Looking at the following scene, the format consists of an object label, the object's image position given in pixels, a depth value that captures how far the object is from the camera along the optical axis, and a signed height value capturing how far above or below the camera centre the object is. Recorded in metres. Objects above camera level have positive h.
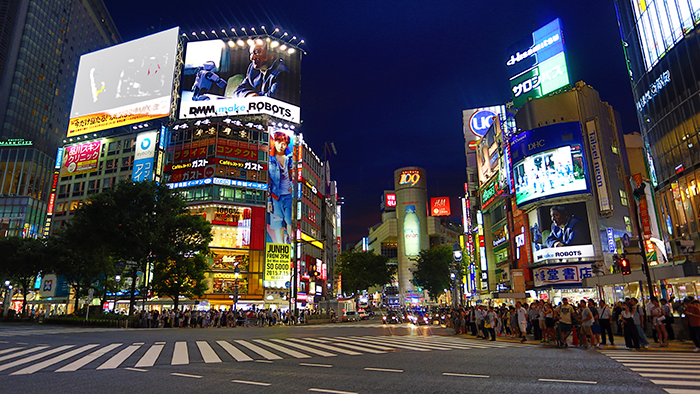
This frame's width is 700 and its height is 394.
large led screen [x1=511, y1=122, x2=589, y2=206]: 44.91 +14.58
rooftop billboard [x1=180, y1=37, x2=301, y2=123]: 62.75 +33.84
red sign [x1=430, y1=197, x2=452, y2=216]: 115.75 +25.39
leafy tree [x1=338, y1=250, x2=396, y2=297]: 75.75 +5.57
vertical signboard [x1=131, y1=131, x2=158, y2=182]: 63.31 +22.41
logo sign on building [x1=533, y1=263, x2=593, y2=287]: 43.47 +2.45
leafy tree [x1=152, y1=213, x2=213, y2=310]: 34.78 +4.17
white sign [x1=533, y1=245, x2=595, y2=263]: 43.81 +4.69
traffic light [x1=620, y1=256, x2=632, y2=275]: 18.97 +1.36
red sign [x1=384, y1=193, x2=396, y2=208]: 126.81 +29.85
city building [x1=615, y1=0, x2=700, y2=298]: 27.28 +13.16
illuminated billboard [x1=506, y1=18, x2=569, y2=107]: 50.12 +28.42
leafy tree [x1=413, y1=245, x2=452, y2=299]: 74.69 +5.08
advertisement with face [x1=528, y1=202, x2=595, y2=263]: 44.22 +6.83
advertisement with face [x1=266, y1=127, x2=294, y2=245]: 60.09 +16.71
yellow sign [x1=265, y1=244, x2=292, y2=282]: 57.88 +5.59
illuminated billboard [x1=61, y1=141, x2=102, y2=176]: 68.94 +24.11
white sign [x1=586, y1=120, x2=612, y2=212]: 43.75 +12.94
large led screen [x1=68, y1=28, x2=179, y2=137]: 62.22 +33.68
